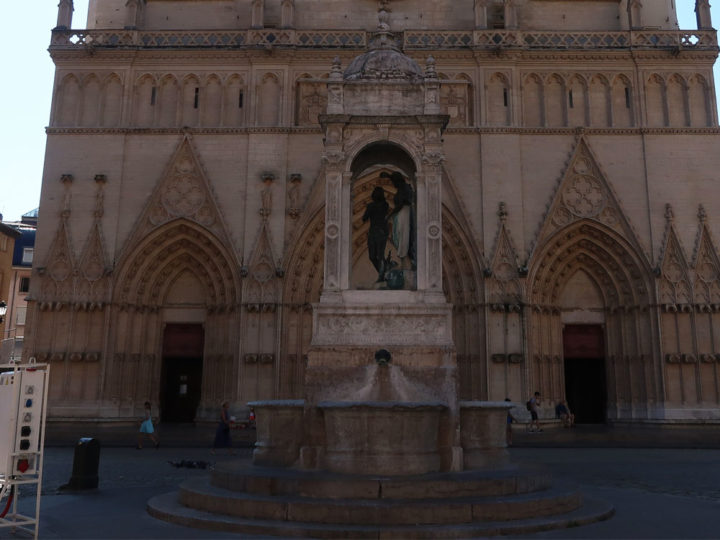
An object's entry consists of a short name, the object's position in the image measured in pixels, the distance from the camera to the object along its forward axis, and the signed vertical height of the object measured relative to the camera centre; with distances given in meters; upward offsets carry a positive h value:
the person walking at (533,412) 20.03 -0.90
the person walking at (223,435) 15.37 -1.34
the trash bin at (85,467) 9.61 -1.35
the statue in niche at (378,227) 10.16 +2.44
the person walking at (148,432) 16.41 -1.38
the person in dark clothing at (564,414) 21.61 -1.00
